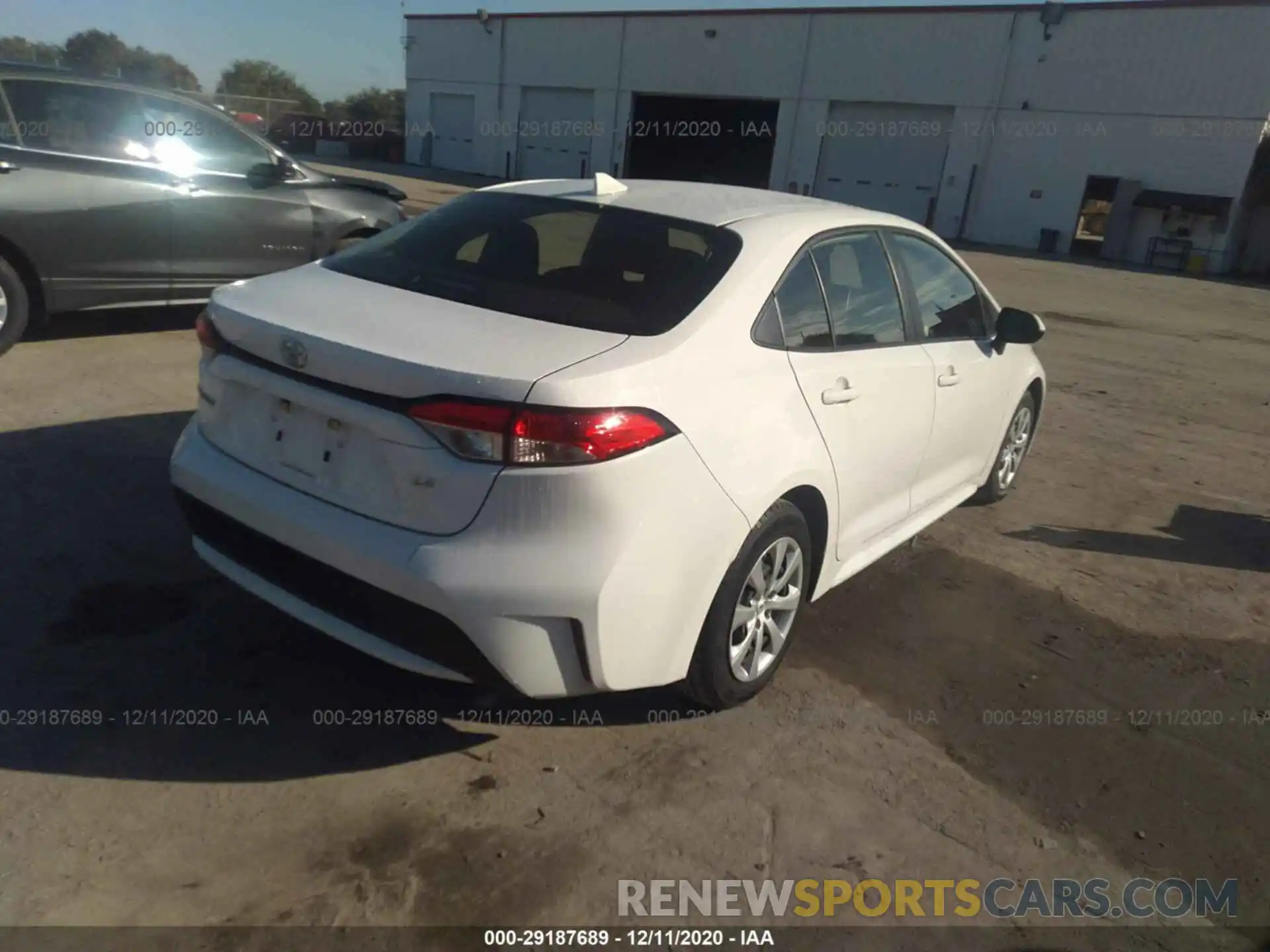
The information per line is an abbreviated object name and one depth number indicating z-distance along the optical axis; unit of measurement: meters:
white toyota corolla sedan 2.47
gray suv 6.12
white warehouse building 26.02
